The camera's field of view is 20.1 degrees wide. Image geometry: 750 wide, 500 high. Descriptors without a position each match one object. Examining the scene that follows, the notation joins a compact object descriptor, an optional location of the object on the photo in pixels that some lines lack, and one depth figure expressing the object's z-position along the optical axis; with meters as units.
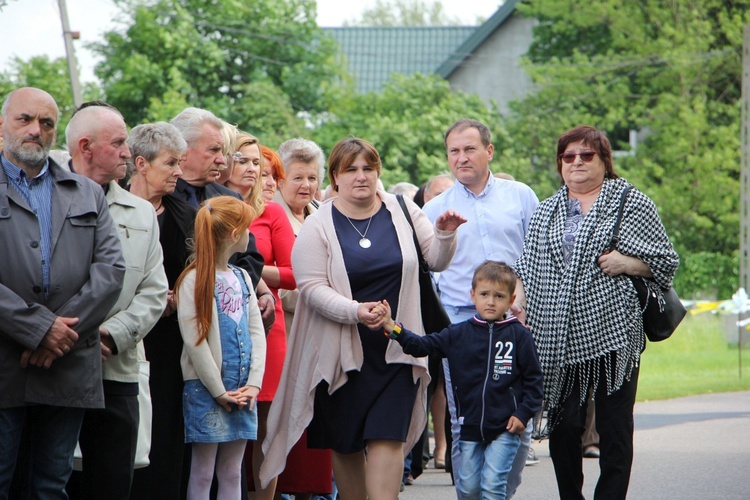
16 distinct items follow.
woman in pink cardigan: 11.43
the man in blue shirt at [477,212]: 13.88
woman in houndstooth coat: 11.95
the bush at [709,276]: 51.56
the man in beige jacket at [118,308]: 9.79
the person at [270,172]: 14.41
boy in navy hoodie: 11.31
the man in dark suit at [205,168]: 11.86
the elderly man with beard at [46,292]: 8.80
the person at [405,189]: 20.19
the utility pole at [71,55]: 36.64
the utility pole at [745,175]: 38.52
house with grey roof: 77.26
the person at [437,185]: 18.78
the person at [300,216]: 13.08
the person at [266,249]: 12.80
